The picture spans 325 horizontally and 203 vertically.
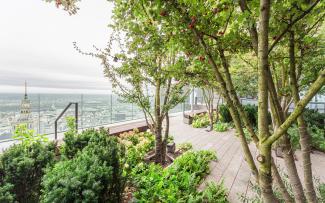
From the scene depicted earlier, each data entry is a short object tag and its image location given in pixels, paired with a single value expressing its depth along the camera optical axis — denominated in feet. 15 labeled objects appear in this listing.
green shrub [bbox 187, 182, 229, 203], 7.15
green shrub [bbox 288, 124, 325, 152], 11.04
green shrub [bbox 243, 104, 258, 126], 23.28
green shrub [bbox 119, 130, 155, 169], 11.55
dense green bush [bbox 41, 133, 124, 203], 4.18
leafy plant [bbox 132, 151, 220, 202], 7.22
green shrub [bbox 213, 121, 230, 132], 22.39
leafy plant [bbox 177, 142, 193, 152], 15.08
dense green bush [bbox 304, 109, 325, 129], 17.11
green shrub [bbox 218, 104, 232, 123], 25.76
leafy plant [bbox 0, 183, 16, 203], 4.54
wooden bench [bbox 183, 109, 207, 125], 27.44
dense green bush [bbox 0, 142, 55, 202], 5.81
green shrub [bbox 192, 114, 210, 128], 25.23
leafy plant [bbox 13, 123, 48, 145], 7.19
